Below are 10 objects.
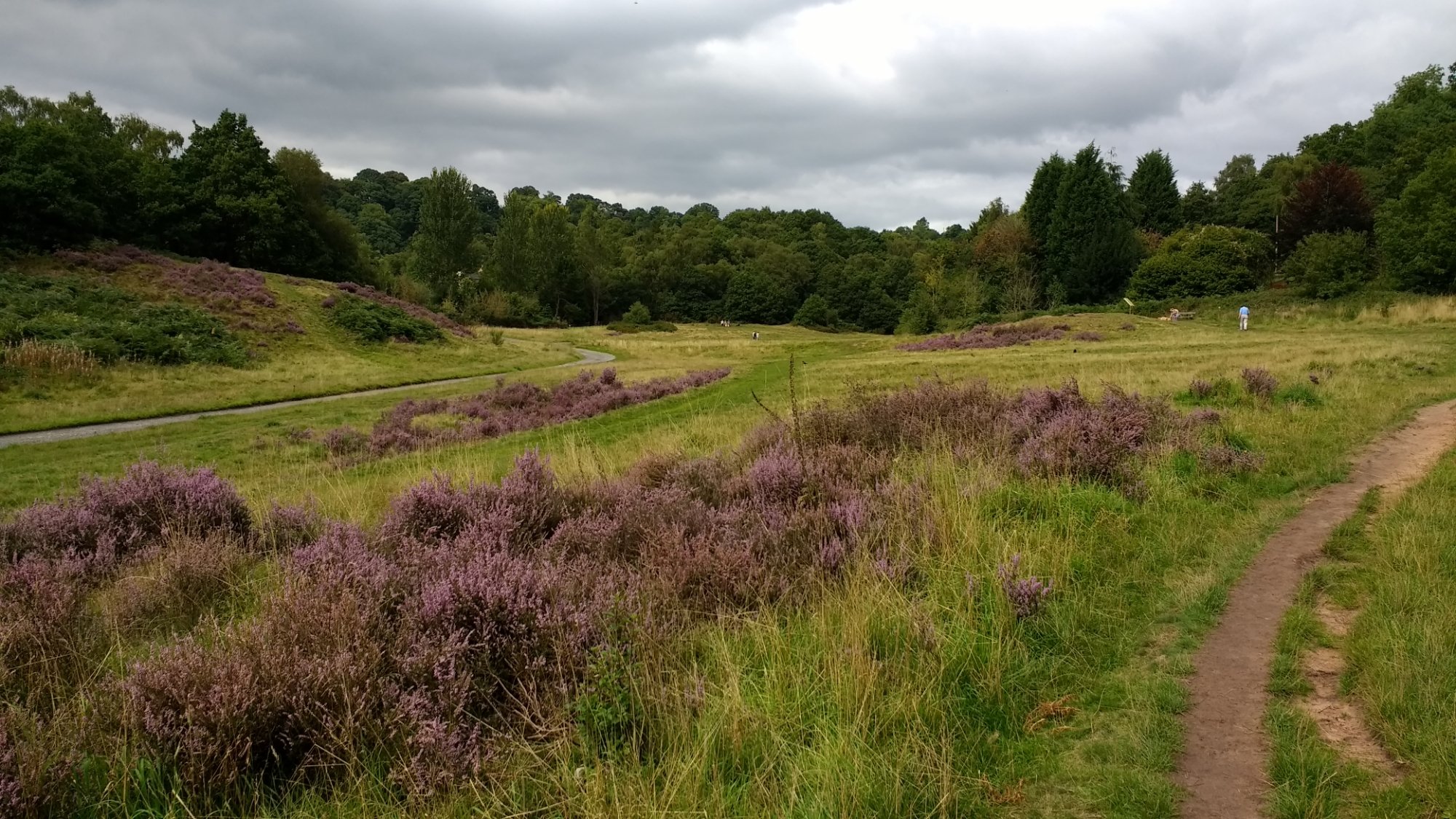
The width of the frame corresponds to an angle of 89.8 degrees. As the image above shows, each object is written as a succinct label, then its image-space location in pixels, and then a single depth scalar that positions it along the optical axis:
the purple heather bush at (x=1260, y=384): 13.73
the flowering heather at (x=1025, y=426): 8.70
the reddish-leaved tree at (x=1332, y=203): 60.81
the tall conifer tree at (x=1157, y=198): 88.81
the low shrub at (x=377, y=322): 43.34
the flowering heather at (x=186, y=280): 38.94
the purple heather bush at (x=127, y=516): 6.82
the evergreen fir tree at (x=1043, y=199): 79.38
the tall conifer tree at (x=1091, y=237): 70.50
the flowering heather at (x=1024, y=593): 5.18
